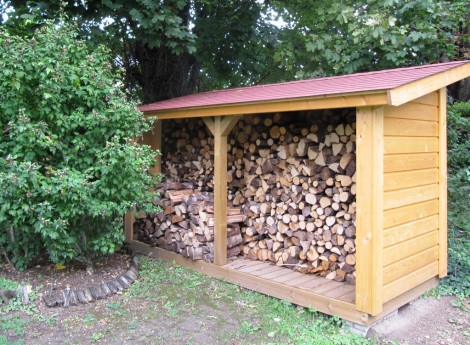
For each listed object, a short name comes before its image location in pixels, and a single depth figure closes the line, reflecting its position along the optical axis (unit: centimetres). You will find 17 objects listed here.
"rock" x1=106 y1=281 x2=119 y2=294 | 426
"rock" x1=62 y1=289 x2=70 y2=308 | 397
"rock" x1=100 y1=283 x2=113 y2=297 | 421
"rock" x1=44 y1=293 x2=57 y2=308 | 391
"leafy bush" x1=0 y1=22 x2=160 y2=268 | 393
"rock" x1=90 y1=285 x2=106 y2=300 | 413
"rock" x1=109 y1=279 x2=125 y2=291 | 432
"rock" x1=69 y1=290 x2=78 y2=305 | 401
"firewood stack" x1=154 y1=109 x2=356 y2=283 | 427
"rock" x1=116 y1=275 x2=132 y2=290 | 440
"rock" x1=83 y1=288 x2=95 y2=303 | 408
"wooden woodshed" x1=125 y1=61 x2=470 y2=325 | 337
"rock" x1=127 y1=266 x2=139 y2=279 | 471
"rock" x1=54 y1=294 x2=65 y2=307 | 396
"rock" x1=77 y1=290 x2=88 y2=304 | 405
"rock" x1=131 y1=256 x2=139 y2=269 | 493
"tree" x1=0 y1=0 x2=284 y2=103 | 590
